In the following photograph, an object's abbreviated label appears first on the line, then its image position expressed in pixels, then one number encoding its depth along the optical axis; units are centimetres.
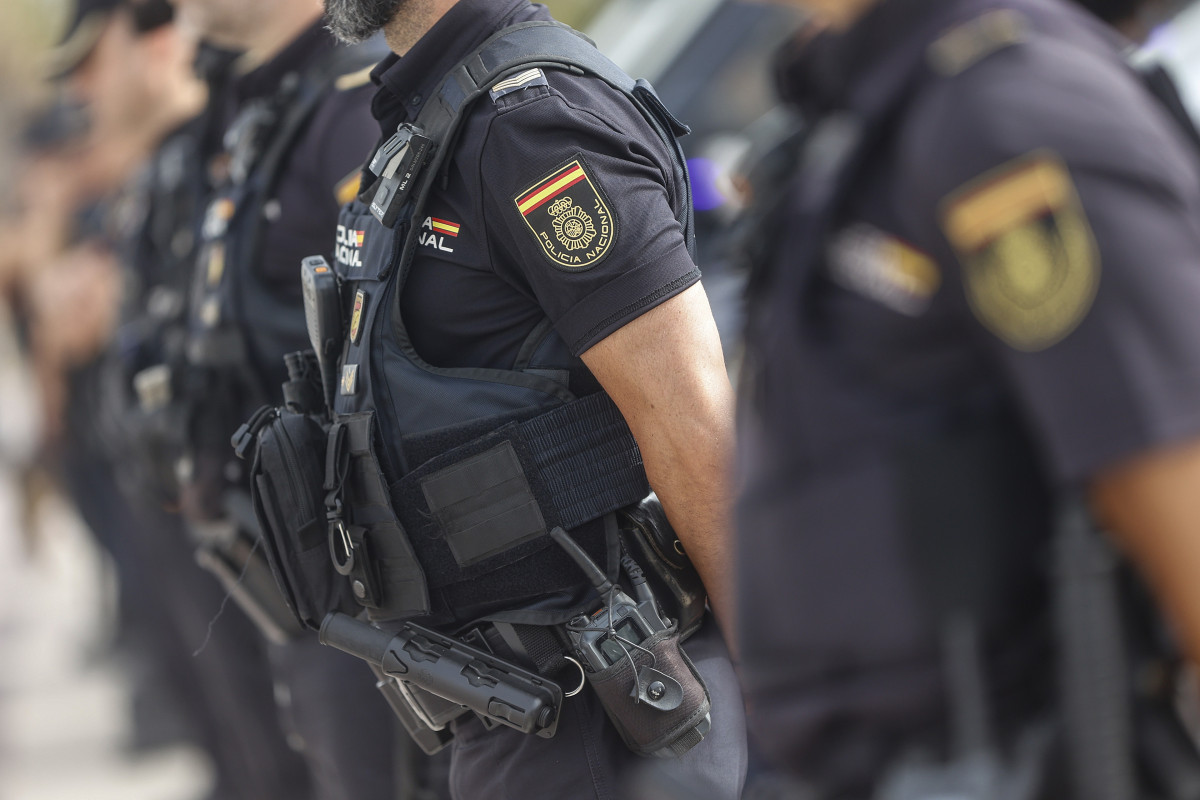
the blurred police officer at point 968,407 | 185
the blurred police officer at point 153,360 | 725
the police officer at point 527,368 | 350
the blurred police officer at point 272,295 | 507
